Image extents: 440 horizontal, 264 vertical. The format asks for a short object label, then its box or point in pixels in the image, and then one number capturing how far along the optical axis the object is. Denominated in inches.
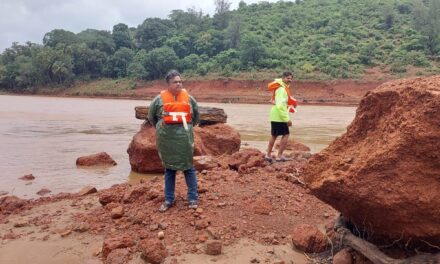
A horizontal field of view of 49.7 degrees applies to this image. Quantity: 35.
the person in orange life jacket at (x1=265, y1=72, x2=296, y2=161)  300.8
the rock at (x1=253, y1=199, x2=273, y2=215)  192.4
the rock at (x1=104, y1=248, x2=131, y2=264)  160.7
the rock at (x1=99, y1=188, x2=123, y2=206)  223.9
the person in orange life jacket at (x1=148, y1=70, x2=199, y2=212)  198.7
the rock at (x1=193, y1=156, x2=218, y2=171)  279.6
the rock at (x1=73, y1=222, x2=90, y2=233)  195.5
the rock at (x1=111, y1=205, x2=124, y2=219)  200.8
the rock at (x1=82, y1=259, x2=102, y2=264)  166.1
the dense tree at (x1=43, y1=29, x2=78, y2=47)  2957.7
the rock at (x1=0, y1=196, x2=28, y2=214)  240.2
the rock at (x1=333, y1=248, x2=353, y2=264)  148.3
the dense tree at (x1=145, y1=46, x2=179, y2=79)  2301.9
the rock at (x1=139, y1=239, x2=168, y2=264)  158.2
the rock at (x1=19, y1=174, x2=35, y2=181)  343.0
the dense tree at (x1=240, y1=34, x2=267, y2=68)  2176.4
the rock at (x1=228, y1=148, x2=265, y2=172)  264.5
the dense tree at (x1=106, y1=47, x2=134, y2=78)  2583.7
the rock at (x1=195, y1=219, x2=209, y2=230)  178.9
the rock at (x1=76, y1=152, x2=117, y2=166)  397.4
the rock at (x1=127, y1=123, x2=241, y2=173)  361.7
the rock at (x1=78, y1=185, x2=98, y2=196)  263.7
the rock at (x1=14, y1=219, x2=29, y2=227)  209.6
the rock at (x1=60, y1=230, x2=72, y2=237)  192.5
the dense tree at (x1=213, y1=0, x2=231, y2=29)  2800.2
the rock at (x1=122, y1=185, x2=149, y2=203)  217.3
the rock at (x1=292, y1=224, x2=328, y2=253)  165.9
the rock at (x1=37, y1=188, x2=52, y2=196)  296.2
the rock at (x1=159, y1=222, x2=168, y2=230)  180.7
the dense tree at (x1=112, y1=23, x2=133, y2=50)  2847.0
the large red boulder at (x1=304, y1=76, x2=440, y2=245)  125.6
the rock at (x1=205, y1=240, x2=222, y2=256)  162.6
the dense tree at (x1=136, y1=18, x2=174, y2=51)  2812.5
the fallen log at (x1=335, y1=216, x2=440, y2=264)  129.4
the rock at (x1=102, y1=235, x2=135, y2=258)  167.2
